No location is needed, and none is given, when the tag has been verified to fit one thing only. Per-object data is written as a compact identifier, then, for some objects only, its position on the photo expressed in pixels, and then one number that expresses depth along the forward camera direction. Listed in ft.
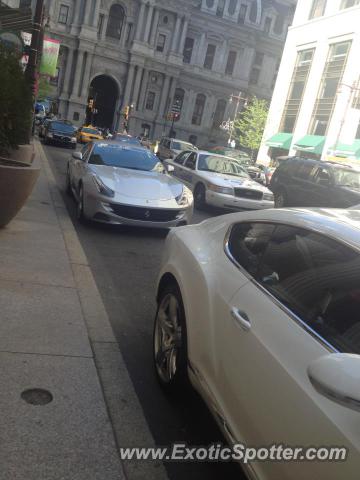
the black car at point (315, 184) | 47.32
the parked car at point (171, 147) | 94.95
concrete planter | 20.85
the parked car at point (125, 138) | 88.33
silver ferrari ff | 26.30
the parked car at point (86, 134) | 127.85
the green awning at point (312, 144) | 134.92
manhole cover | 10.28
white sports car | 6.05
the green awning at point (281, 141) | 150.82
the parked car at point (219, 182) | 40.81
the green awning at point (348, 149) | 119.98
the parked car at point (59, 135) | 95.50
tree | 195.42
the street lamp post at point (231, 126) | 199.13
